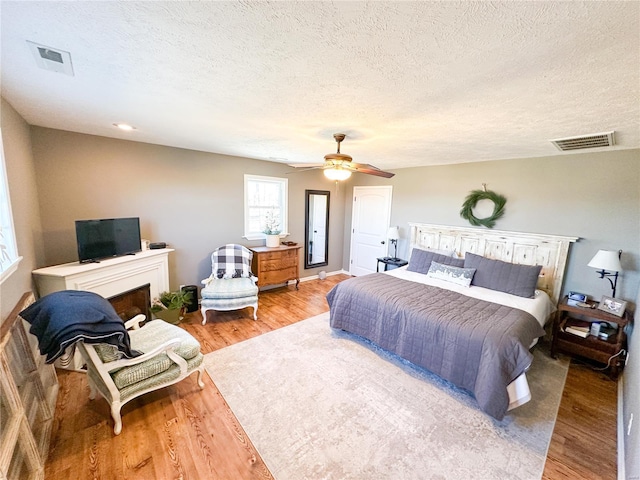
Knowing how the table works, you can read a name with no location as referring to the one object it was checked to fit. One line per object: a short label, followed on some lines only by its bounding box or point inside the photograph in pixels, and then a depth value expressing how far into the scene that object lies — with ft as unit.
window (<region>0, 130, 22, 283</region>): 5.35
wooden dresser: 13.96
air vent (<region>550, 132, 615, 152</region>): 7.52
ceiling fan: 7.61
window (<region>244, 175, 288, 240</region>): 14.42
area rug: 5.44
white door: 16.79
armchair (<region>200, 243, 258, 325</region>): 11.10
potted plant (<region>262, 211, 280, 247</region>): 14.78
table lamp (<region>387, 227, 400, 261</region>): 15.35
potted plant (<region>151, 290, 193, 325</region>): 10.43
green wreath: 11.87
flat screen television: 8.46
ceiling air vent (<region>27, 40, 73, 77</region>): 3.95
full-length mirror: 17.29
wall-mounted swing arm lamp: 8.46
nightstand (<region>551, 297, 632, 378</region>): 8.21
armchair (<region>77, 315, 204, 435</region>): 5.71
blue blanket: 4.89
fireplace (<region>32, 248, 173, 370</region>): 7.59
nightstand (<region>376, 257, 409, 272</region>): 15.23
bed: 6.68
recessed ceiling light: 7.97
